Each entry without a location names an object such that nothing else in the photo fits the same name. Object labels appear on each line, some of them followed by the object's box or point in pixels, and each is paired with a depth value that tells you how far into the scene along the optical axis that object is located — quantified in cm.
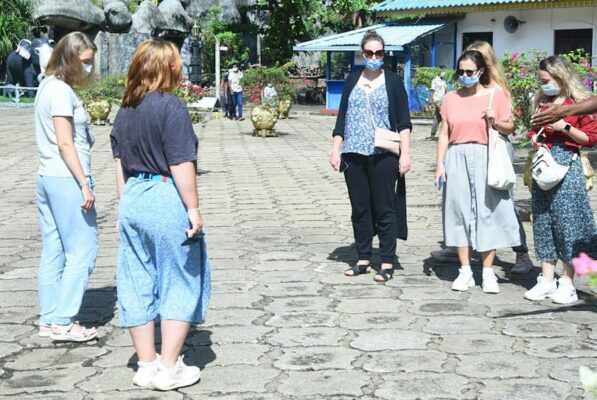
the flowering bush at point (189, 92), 1427
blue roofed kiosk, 2784
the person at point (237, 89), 2597
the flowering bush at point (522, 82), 938
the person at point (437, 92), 2006
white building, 2545
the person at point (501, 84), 646
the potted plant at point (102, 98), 2328
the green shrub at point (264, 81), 2600
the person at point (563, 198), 607
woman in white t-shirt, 513
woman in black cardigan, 672
